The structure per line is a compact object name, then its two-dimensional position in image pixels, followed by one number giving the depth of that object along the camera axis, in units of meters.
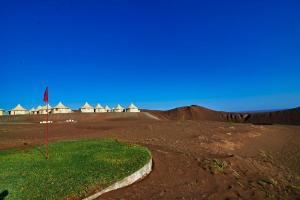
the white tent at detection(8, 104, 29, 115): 31.34
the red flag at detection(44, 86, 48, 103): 7.00
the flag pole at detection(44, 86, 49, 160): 7.00
